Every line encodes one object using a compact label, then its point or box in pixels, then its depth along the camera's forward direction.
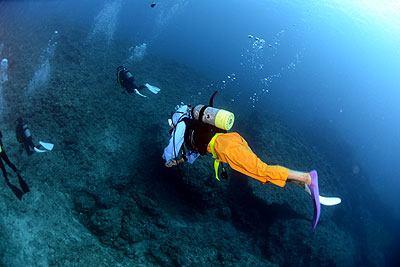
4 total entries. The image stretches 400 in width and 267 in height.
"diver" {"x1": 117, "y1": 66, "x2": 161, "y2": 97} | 8.73
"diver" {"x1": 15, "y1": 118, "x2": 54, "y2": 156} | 6.31
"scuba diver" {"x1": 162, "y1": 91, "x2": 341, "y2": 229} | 3.13
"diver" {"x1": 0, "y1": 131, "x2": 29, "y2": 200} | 5.07
